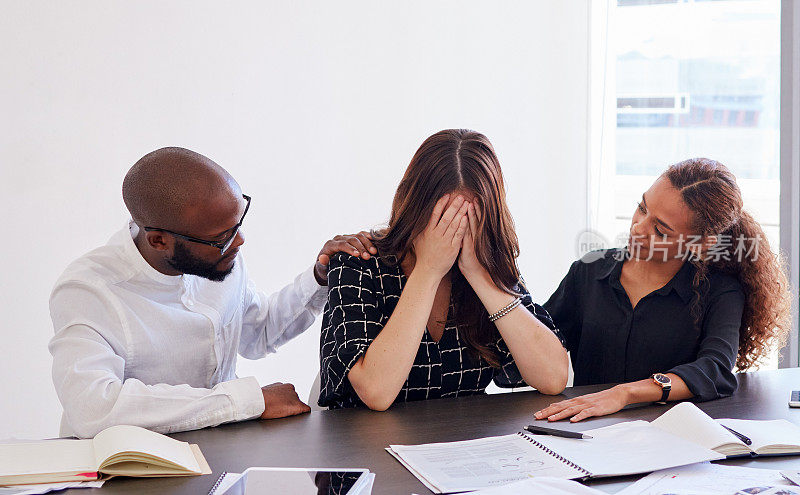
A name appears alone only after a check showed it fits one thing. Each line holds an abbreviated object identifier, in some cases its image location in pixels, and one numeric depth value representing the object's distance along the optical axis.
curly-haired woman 2.07
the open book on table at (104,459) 1.27
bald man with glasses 1.52
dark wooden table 1.31
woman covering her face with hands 1.80
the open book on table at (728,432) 1.44
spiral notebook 1.31
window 4.12
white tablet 1.24
